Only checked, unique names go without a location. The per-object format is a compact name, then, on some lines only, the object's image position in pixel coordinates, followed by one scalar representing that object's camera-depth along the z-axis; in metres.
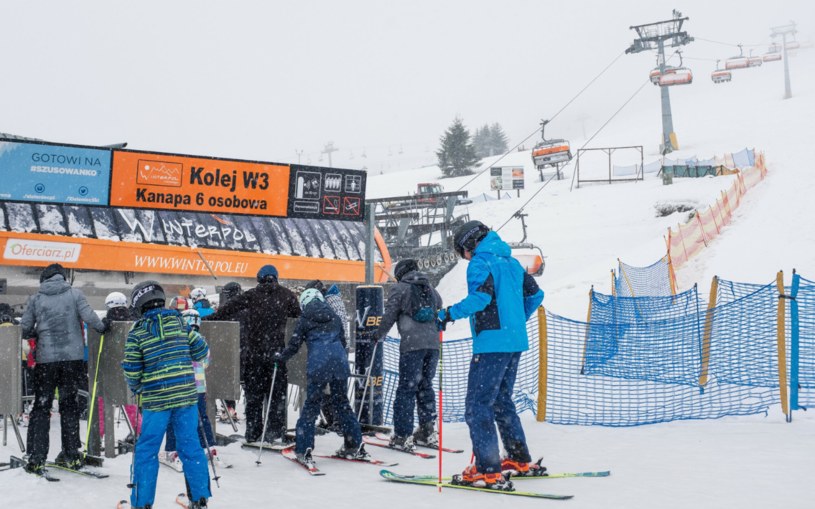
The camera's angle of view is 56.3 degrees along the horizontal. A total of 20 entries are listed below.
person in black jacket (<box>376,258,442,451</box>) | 7.44
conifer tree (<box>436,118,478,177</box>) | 78.75
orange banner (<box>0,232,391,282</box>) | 15.41
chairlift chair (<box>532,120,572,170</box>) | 53.19
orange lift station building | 10.51
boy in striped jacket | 5.04
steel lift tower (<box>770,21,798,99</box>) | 102.54
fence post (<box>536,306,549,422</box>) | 8.64
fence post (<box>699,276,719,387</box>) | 8.72
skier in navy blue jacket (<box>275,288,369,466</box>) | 6.78
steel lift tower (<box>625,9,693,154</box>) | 53.41
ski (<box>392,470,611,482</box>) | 5.97
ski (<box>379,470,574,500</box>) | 5.39
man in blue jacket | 5.63
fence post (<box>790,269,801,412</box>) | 7.47
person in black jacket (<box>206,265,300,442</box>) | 7.69
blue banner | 10.27
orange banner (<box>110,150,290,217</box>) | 10.88
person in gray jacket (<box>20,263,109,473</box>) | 6.50
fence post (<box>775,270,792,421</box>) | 7.66
